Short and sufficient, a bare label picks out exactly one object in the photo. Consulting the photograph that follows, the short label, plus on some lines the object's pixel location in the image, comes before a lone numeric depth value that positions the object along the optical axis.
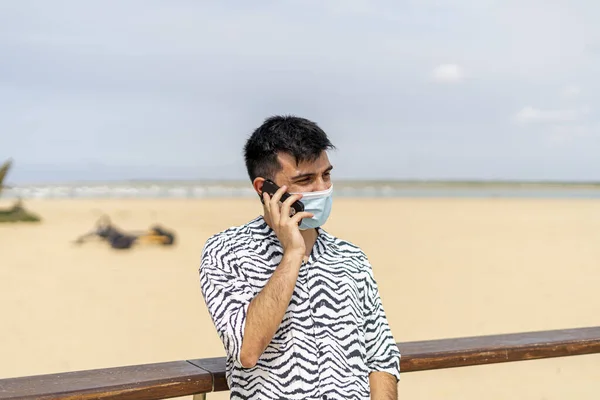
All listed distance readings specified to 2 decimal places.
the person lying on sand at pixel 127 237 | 14.95
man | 2.09
